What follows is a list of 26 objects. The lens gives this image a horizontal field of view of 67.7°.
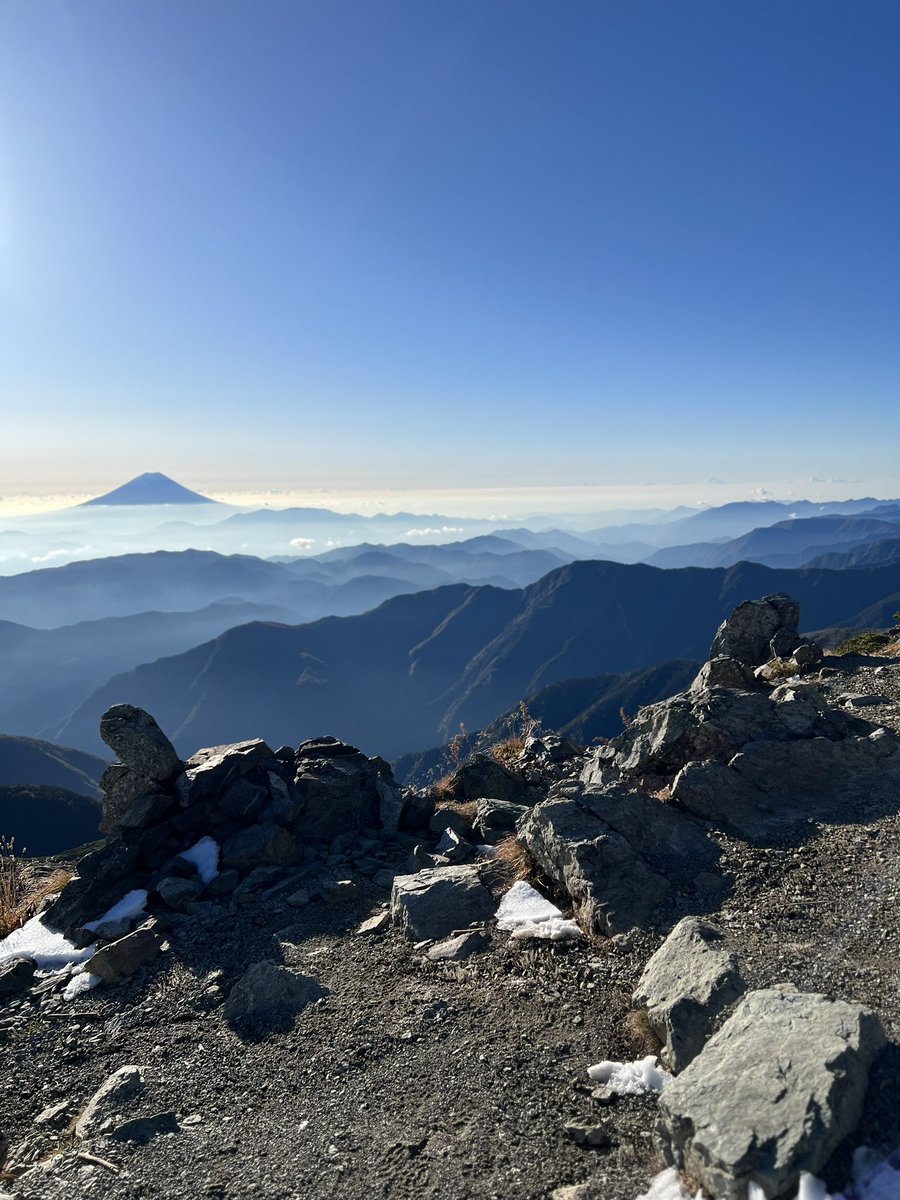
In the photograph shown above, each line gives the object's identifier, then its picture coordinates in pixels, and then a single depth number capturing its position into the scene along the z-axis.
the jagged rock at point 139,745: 13.66
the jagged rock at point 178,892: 11.51
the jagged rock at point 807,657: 18.00
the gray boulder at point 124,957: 9.79
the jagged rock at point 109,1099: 6.84
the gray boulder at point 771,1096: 4.23
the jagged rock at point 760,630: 19.83
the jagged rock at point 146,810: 13.20
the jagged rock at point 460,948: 8.74
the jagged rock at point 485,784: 15.06
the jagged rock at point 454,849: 11.67
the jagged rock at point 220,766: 13.84
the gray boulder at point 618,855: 8.62
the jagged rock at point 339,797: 14.04
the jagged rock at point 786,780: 10.56
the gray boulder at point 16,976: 10.09
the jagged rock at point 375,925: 9.94
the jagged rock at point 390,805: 14.02
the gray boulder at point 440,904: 9.48
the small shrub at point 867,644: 22.52
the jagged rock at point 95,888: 11.82
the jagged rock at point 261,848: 12.55
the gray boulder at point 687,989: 5.91
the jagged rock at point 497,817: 12.71
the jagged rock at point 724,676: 16.05
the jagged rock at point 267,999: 8.09
